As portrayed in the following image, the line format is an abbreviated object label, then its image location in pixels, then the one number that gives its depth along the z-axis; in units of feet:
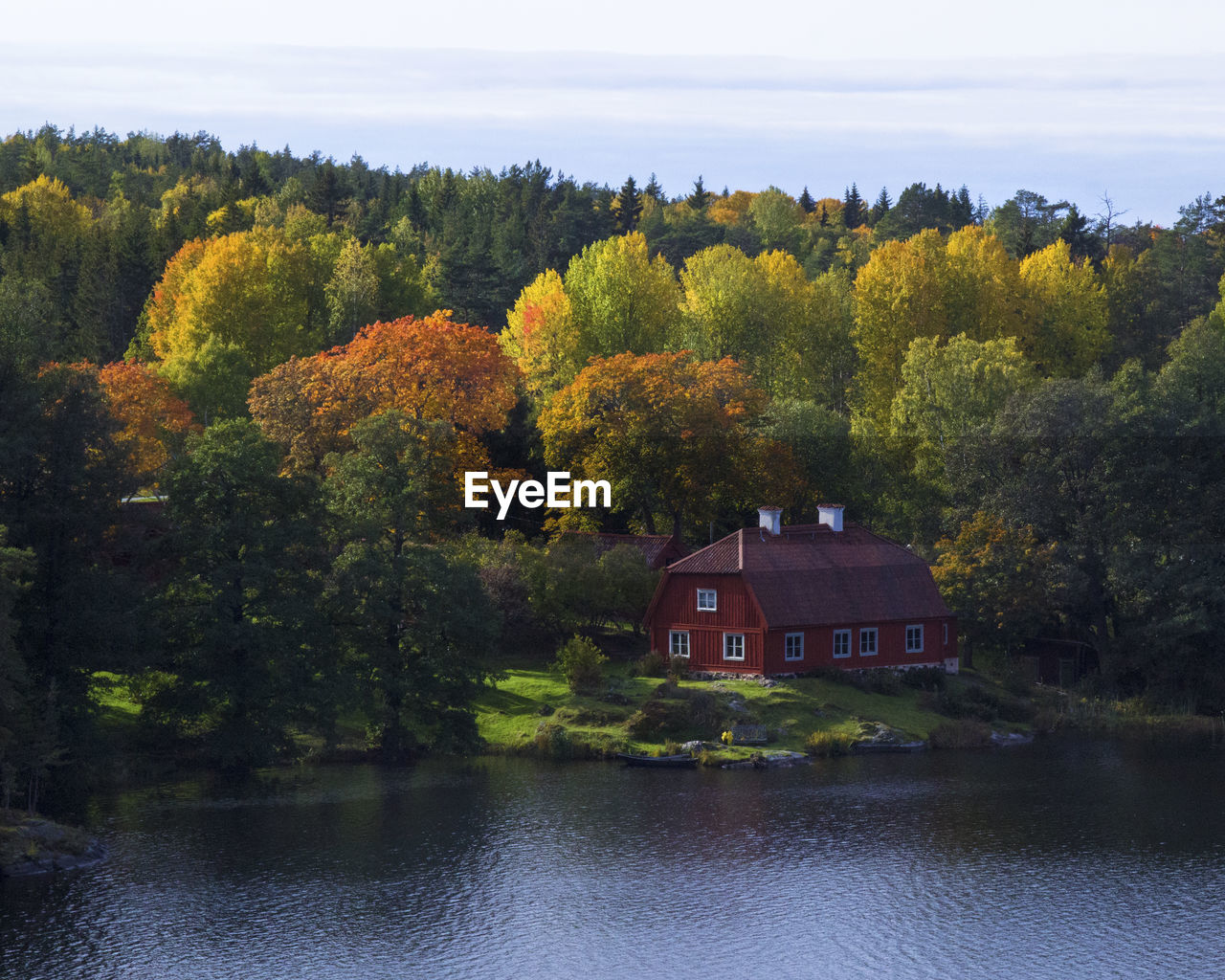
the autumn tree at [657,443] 264.11
